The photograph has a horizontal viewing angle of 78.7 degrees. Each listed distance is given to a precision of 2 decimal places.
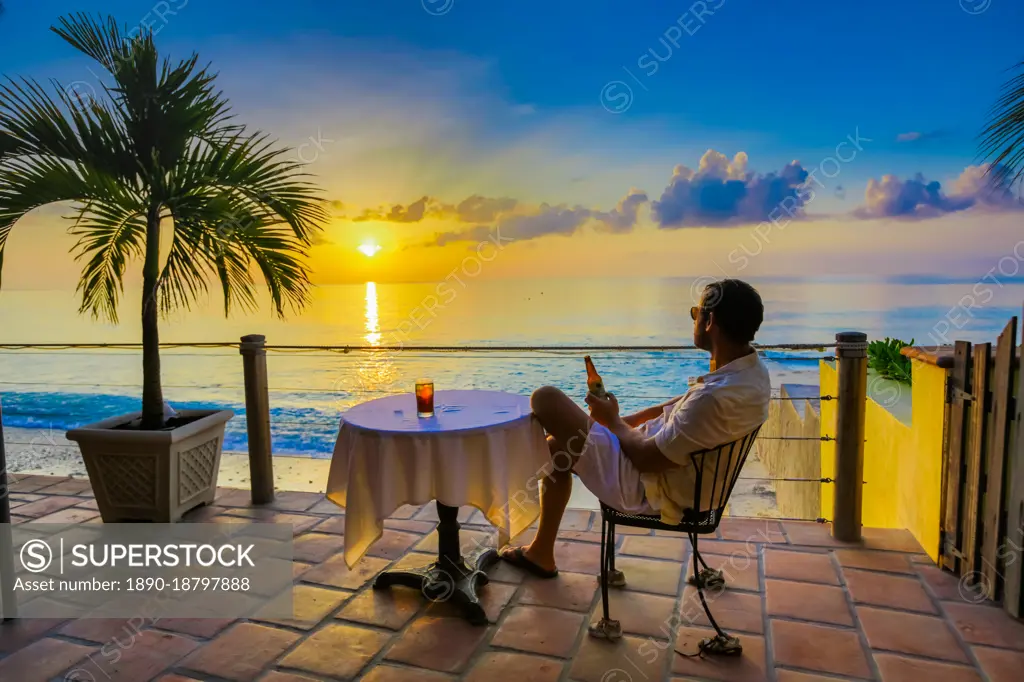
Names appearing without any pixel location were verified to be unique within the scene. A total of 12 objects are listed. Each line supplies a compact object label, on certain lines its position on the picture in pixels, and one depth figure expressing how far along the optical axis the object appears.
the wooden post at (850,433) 2.86
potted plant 3.10
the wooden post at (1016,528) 2.22
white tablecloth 2.13
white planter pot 3.18
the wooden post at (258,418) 3.54
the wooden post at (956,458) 2.52
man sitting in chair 1.89
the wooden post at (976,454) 2.39
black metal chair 1.95
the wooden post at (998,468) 2.26
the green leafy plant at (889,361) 5.29
